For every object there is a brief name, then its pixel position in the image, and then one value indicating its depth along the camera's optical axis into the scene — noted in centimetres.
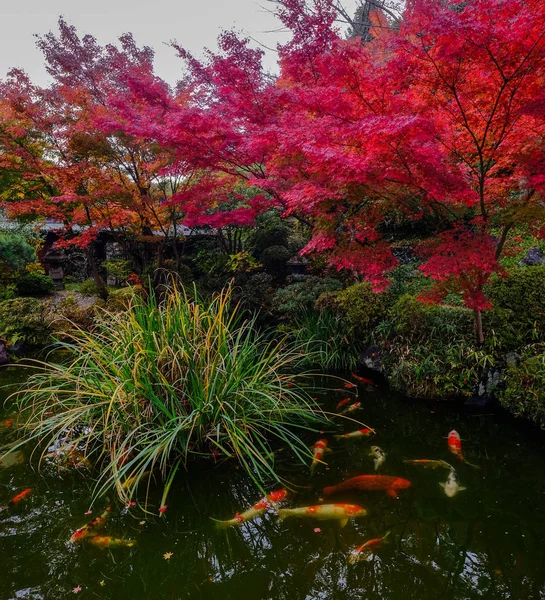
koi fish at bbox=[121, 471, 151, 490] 273
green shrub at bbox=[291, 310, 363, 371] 560
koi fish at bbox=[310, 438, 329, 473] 319
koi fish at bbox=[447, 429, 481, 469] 332
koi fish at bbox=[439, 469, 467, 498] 287
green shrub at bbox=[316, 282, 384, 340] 547
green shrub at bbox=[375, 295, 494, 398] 434
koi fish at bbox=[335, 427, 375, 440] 367
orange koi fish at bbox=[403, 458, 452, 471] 319
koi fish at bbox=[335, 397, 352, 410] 445
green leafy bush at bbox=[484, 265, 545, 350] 435
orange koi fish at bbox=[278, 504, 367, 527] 257
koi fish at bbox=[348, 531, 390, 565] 229
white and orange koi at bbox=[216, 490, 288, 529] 260
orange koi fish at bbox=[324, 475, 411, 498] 288
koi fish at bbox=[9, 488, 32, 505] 281
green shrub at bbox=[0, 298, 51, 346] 650
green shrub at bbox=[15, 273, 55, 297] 811
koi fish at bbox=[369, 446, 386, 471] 325
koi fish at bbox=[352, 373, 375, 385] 513
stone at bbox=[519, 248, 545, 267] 586
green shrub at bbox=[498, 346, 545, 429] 369
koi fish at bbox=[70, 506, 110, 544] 245
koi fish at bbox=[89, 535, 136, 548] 238
